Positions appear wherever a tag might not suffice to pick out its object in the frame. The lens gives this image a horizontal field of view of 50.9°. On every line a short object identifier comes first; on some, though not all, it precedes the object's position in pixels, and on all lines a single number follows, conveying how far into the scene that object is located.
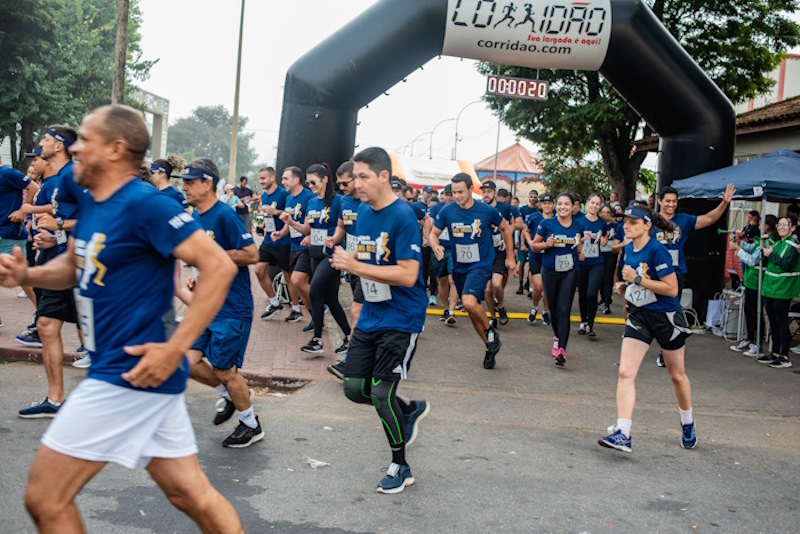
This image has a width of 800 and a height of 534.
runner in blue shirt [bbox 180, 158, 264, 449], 5.48
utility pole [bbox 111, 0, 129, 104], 17.00
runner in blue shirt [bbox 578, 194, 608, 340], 11.70
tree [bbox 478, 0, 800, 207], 18.66
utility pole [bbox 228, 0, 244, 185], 34.84
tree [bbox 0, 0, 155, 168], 26.59
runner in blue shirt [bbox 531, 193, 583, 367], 9.58
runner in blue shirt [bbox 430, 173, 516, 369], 9.01
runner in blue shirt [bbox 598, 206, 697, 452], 6.23
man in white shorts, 2.89
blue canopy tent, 10.35
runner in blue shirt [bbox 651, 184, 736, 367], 9.41
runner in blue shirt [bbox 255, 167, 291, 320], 10.69
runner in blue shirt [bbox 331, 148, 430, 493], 5.07
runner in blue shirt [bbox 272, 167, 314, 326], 10.01
